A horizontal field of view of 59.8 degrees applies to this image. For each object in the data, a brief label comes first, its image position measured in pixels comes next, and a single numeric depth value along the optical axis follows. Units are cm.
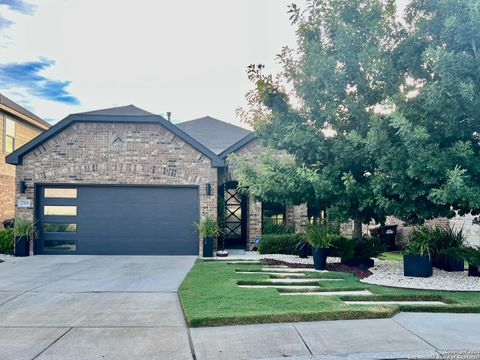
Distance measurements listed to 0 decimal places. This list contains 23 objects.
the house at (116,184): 1402
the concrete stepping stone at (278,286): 817
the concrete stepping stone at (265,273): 980
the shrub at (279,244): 1373
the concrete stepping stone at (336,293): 744
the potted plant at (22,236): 1343
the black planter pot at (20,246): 1345
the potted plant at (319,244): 1048
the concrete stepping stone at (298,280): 886
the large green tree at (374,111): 770
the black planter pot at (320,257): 1046
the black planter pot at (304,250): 1304
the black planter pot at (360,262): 1084
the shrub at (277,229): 1460
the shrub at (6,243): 1374
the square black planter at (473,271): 927
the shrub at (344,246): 1064
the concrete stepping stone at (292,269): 1046
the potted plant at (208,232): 1352
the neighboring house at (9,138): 1812
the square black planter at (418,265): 919
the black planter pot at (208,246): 1363
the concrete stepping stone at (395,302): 682
